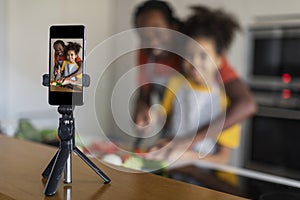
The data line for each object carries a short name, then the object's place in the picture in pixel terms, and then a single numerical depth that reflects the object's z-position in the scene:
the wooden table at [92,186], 0.68
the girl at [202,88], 1.83
